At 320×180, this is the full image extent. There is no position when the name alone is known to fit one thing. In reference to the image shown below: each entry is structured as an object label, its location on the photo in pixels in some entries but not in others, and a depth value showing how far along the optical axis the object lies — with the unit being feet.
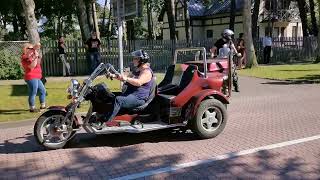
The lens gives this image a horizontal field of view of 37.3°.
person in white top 90.94
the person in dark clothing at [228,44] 43.70
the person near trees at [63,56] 68.85
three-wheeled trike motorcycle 22.88
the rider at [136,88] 23.45
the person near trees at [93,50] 65.87
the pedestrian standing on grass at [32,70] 33.32
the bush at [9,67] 62.69
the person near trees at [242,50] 75.41
